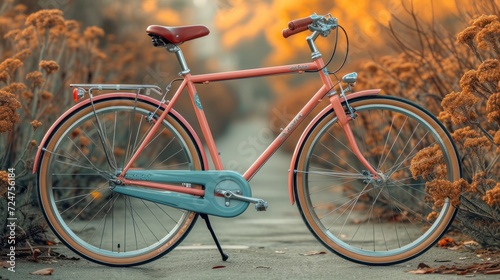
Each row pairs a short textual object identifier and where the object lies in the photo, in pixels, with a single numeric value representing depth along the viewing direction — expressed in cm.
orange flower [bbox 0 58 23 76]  896
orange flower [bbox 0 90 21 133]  795
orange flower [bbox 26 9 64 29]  996
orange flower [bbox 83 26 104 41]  1181
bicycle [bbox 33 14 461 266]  799
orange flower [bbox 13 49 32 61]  969
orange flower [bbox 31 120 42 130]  858
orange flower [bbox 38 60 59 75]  927
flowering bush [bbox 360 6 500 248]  774
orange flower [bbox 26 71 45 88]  946
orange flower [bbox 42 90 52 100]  1022
